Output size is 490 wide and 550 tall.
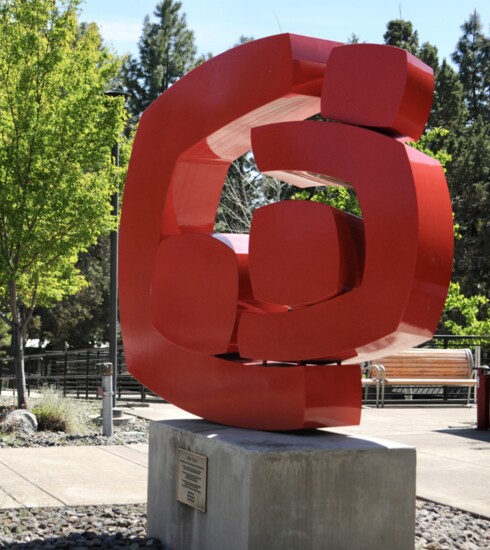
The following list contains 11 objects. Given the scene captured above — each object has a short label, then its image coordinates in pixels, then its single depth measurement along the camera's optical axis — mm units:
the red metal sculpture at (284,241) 5227
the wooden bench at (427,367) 16125
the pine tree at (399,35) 36688
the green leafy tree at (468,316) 18078
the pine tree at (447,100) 37031
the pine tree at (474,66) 43906
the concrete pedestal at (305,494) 5113
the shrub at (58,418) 12031
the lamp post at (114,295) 14648
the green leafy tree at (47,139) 13914
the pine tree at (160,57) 43406
